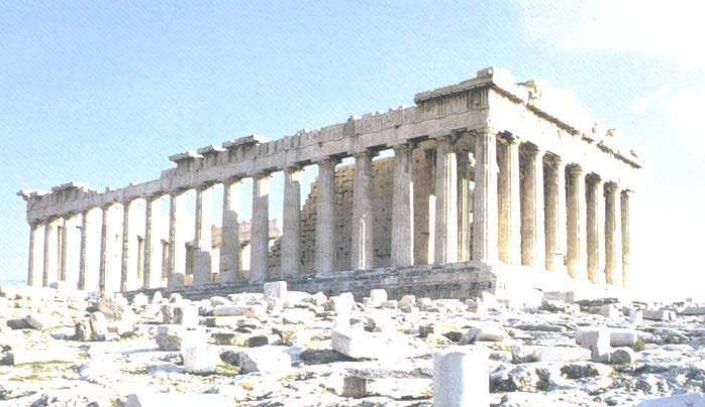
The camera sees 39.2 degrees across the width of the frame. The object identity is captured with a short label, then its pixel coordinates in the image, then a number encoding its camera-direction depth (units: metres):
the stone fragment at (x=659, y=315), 17.31
